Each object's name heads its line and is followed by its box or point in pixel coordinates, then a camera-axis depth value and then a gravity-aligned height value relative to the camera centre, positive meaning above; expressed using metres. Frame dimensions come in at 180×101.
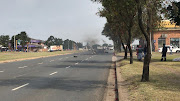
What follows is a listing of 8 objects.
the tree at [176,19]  23.04 +2.87
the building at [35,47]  118.44 +0.41
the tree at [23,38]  99.31 +3.95
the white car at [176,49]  56.37 -0.37
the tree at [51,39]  195.38 +6.97
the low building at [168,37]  63.27 +2.70
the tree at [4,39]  118.33 +4.24
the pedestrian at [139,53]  28.23 -0.65
